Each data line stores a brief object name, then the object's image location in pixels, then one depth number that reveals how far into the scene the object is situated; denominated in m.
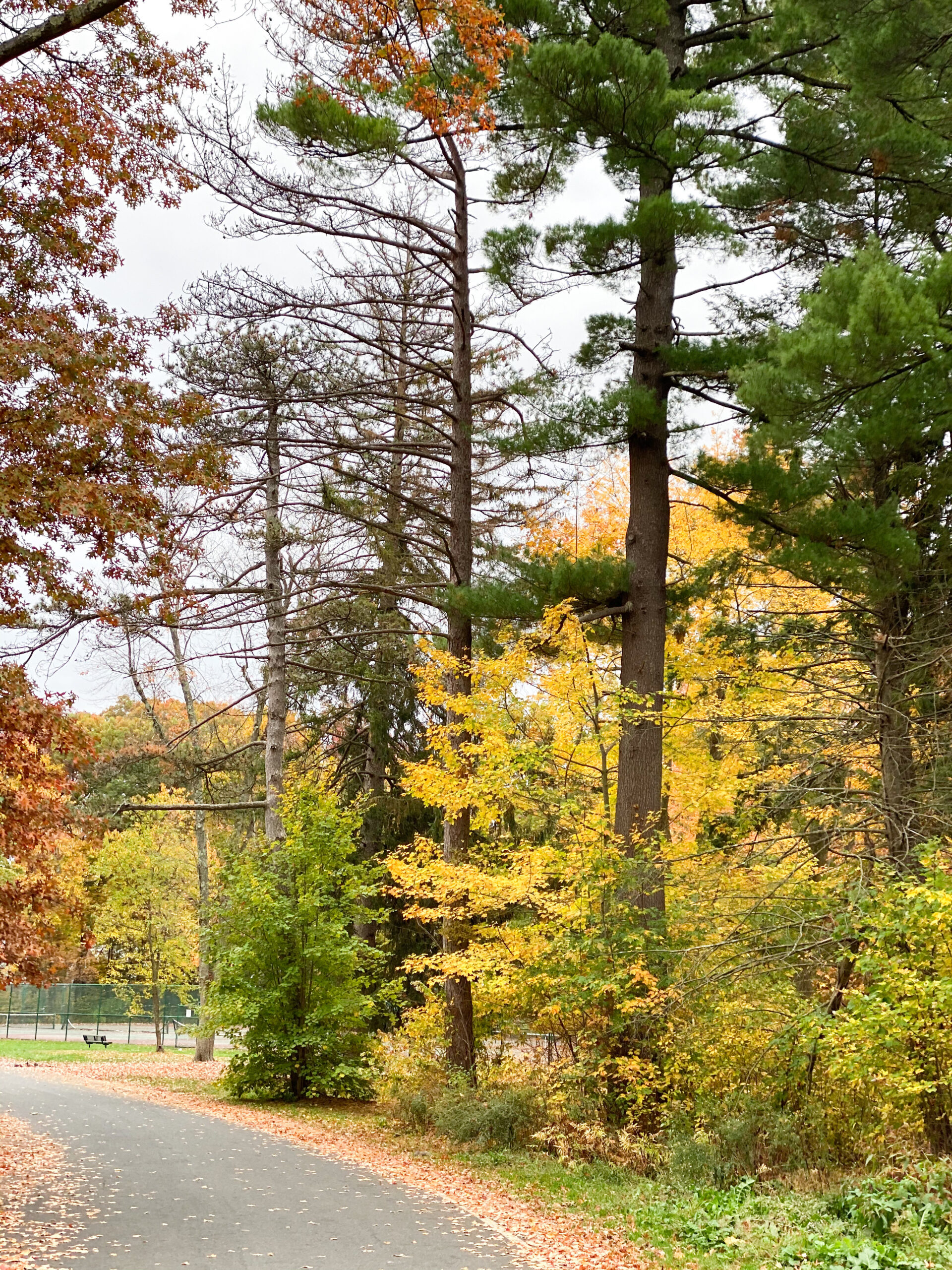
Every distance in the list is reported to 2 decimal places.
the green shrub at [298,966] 15.66
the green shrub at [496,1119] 11.34
